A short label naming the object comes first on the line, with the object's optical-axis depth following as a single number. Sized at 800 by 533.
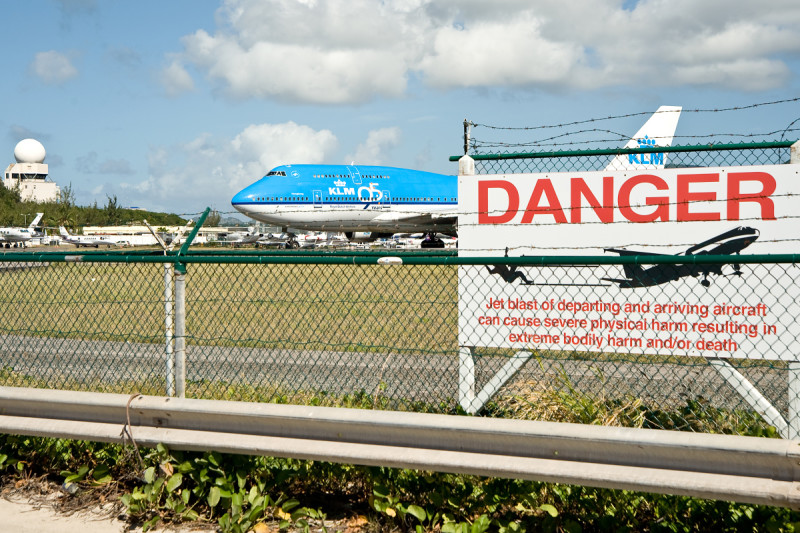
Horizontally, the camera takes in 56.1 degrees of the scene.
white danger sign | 5.10
